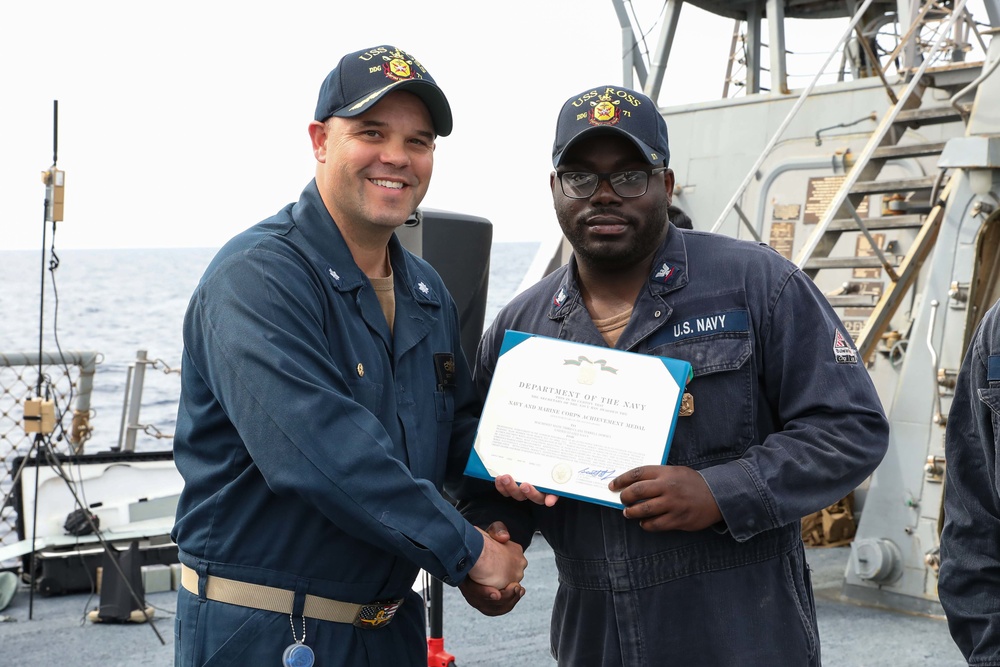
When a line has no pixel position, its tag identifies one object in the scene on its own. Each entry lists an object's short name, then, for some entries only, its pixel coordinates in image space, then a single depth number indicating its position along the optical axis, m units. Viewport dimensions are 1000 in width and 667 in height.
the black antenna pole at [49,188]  6.53
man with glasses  2.56
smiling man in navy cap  2.37
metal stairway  7.16
